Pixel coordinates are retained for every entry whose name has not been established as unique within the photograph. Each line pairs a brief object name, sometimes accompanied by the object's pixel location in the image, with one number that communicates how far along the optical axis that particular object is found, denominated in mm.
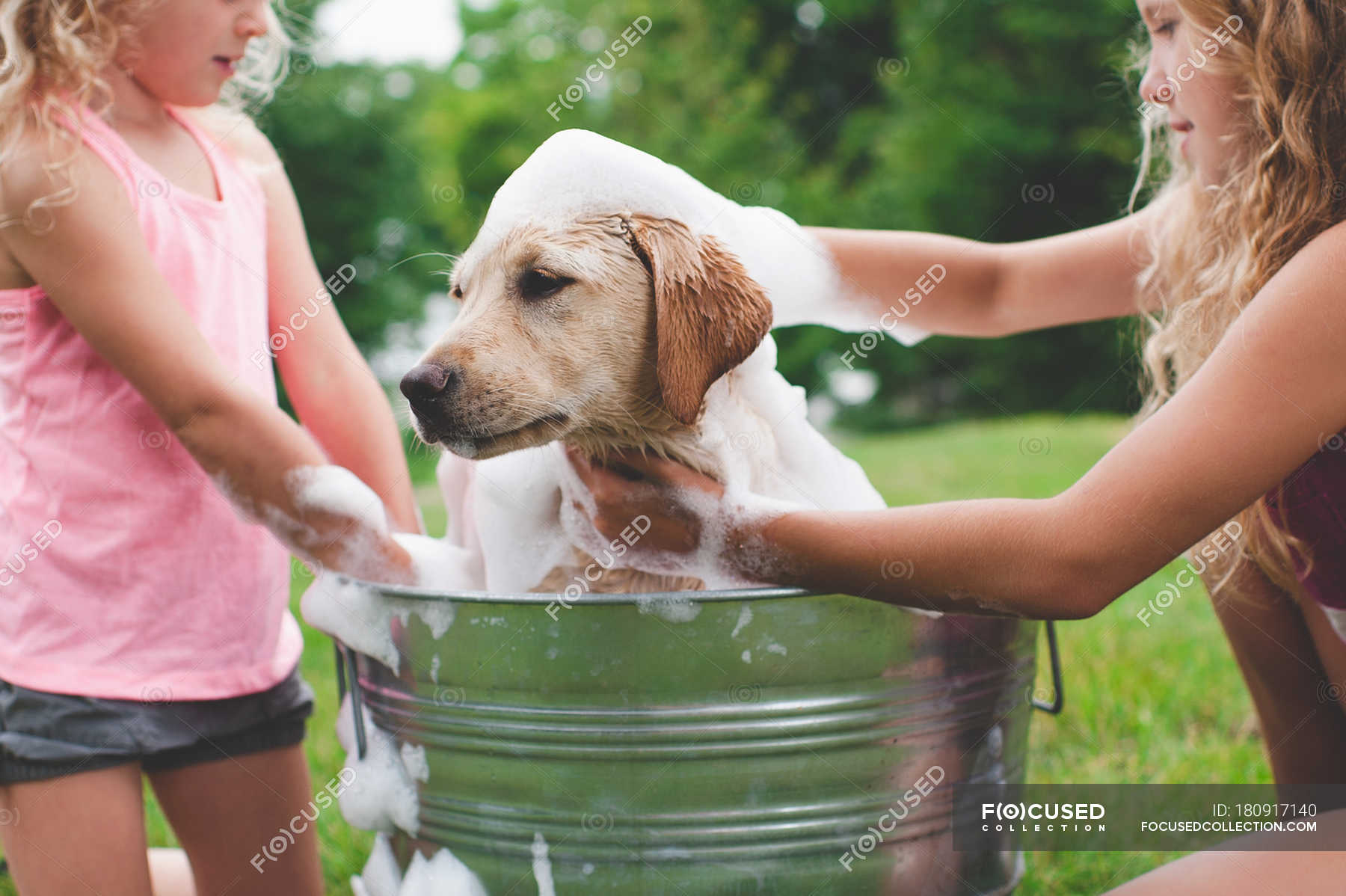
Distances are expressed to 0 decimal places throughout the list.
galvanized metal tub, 1638
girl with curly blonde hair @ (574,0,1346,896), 1679
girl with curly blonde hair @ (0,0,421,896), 1982
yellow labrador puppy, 1867
